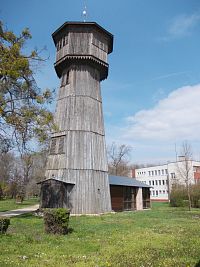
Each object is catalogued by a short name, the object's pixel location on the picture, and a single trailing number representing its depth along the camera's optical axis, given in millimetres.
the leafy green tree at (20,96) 15566
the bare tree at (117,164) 64781
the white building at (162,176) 62344
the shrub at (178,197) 37062
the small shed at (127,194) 30047
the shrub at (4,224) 11297
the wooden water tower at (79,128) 22109
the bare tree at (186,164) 33906
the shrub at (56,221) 12234
